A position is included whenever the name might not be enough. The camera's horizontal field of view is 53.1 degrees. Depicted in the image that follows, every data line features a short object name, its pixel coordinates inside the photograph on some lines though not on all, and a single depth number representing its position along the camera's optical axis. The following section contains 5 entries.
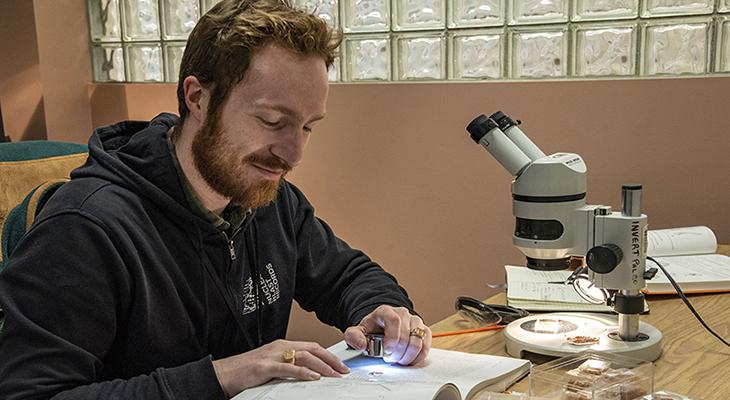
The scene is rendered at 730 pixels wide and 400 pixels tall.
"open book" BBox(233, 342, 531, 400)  0.99
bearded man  1.03
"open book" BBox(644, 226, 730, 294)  1.57
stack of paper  1.45
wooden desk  1.10
